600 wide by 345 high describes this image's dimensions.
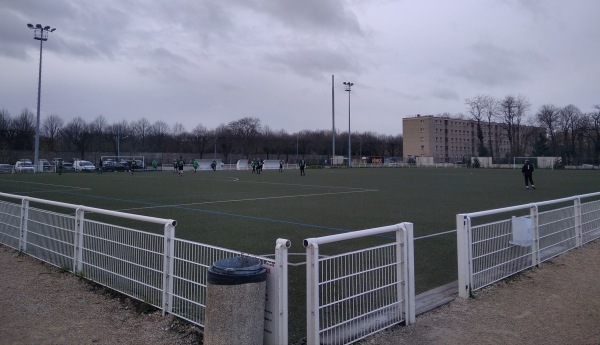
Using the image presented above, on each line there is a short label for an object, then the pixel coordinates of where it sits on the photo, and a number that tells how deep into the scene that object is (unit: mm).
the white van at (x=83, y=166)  60538
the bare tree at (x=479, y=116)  108444
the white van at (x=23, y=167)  55778
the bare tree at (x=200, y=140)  112375
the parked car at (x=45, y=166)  60644
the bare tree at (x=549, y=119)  105644
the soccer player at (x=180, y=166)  50281
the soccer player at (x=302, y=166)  48775
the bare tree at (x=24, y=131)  89956
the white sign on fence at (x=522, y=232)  7457
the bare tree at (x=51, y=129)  100625
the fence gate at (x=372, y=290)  4672
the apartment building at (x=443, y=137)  122938
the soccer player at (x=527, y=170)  26783
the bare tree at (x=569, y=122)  102850
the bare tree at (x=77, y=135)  94925
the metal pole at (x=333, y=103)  69438
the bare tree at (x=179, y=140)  113688
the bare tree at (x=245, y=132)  115938
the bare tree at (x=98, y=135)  98600
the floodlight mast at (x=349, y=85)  72700
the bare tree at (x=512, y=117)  105125
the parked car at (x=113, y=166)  62300
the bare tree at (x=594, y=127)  89625
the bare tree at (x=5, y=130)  86681
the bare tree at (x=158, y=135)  112312
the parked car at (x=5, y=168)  56394
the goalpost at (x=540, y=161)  72700
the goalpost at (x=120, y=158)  72188
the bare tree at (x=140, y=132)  114625
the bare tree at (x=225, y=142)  115000
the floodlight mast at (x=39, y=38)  49719
